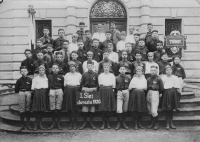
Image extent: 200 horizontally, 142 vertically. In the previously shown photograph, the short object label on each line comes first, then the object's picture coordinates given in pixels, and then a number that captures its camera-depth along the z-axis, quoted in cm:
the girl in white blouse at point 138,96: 696
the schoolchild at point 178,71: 788
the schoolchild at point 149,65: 763
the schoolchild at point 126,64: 762
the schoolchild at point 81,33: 917
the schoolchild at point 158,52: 827
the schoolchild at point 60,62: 768
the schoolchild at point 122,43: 896
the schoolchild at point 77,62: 762
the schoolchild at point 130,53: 814
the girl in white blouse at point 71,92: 704
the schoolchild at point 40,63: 764
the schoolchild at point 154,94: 694
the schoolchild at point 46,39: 896
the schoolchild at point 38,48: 833
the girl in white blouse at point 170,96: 704
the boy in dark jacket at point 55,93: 698
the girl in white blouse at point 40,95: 696
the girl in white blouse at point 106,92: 698
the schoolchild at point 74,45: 874
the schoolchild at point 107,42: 880
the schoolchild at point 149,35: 918
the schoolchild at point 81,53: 824
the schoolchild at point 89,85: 704
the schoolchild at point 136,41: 857
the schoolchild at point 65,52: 828
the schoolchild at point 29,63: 795
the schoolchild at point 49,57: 802
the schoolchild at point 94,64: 764
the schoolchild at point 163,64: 780
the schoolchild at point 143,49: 822
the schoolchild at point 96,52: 830
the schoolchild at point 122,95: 702
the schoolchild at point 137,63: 766
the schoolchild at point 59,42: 884
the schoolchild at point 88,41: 875
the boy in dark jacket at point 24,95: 701
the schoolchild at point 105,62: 760
